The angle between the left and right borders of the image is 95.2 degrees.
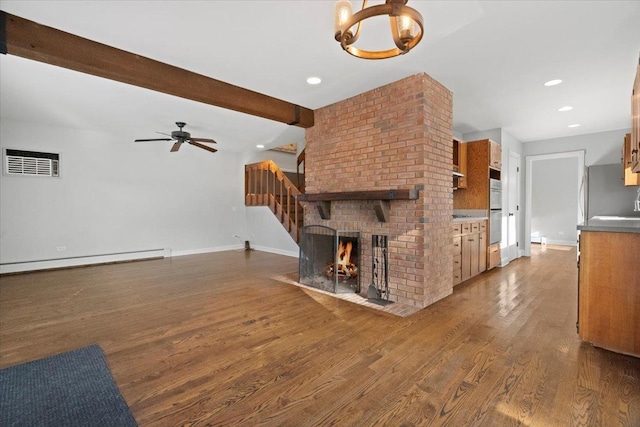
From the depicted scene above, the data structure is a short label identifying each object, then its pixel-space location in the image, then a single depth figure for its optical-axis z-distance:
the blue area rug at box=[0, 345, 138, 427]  1.56
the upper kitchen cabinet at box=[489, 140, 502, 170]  5.00
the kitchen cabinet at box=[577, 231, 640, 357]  2.14
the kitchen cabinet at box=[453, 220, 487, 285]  4.03
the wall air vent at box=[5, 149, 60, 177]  5.08
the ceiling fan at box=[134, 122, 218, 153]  5.12
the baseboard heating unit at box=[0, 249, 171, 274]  5.11
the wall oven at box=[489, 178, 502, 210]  5.03
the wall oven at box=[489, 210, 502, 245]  5.04
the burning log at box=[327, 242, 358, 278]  3.92
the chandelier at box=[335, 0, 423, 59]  1.48
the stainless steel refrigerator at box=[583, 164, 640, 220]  5.04
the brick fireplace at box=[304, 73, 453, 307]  3.23
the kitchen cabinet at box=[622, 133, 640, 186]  3.37
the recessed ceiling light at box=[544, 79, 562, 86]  3.46
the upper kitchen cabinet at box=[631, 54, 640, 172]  2.42
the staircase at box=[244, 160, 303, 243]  6.61
